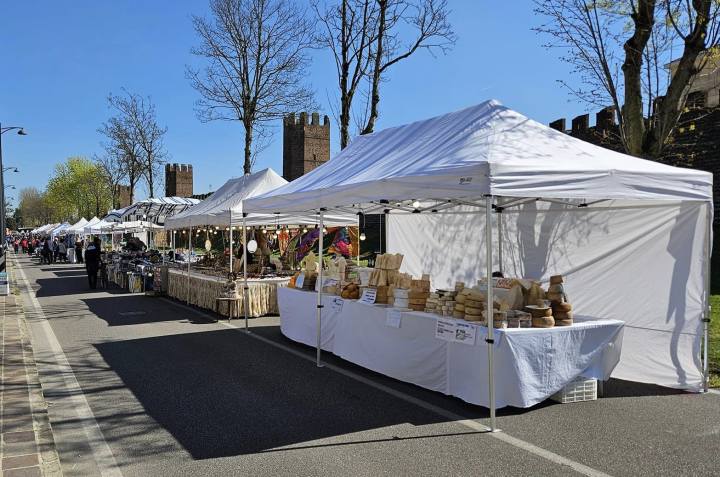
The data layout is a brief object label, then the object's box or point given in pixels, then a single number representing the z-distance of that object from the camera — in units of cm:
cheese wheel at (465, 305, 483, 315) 563
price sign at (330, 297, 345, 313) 770
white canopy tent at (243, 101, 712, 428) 527
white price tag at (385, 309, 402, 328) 642
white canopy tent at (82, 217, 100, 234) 3163
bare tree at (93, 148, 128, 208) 4259
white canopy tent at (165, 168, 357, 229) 1220
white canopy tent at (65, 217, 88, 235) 3497
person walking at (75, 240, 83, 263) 3700
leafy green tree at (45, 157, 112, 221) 5688
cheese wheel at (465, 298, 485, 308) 565
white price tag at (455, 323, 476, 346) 540
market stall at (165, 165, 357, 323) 1202
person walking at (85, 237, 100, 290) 1900
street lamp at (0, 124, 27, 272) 1836
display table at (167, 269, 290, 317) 1198
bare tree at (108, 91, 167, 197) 3491
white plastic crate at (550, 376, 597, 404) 568
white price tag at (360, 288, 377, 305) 714
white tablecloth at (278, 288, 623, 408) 525
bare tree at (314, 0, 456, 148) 1569
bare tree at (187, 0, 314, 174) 2111
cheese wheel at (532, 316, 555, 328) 547
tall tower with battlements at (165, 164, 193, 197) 6650
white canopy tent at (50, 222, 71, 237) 3982
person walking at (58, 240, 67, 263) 3868
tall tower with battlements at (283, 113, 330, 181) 5381
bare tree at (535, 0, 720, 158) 744
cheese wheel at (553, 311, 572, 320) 568
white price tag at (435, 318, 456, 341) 563
